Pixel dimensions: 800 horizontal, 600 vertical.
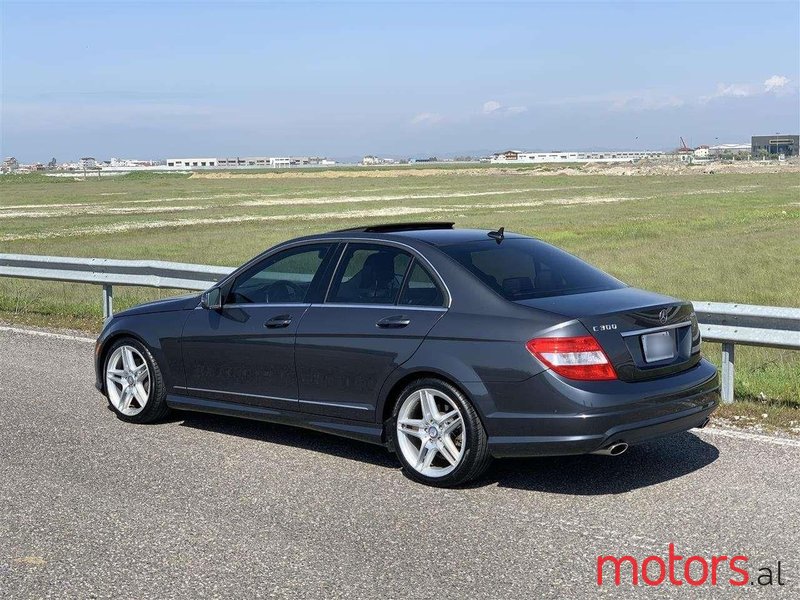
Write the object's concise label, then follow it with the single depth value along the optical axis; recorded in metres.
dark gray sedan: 5.91
